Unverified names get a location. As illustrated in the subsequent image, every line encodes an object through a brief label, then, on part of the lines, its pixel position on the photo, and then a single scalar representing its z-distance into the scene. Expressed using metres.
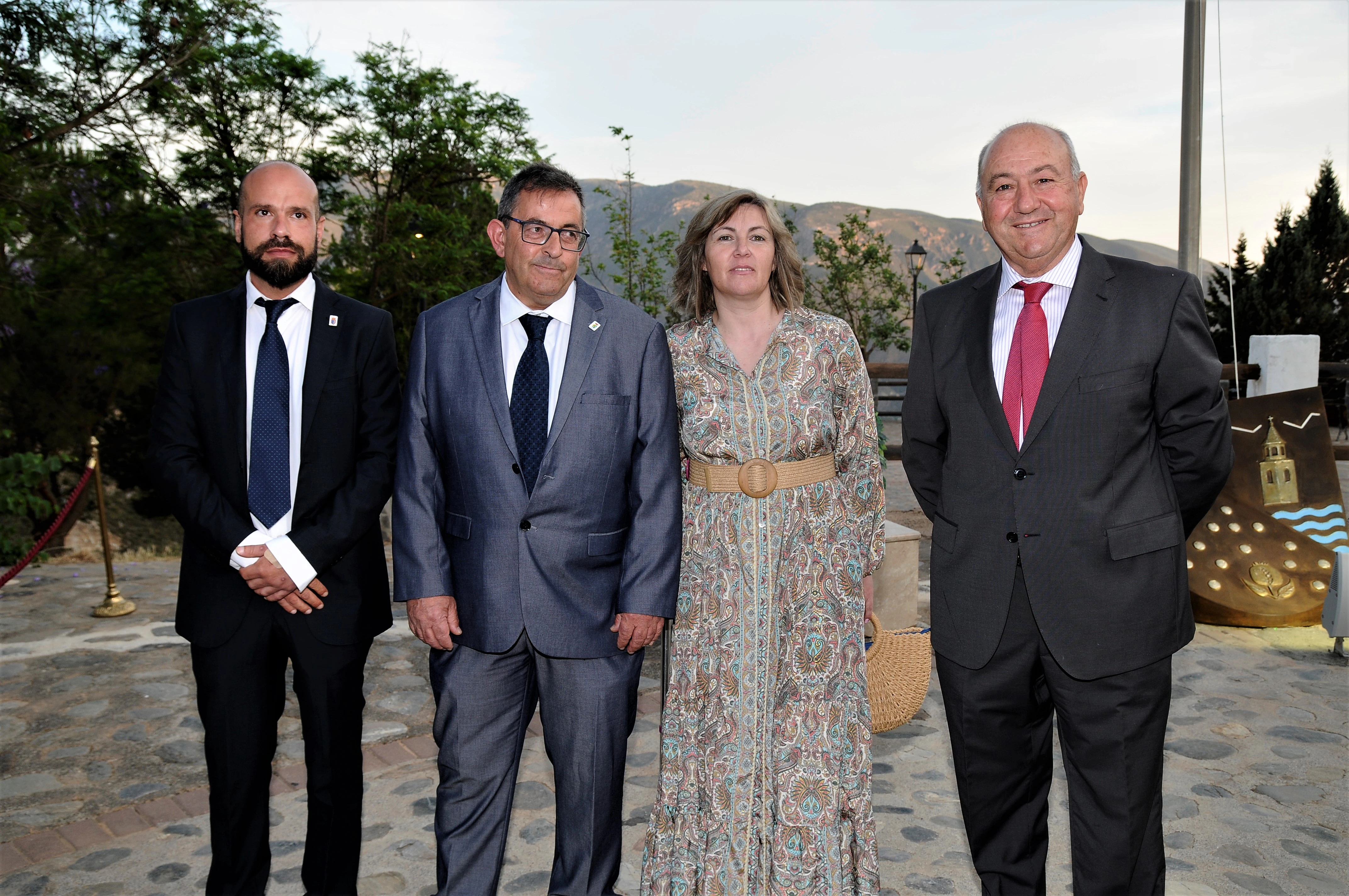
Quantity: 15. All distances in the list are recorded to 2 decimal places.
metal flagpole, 8.28
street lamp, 23.41
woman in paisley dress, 2.91
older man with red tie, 2.46
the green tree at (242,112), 14.80
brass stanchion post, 6.93
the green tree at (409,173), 16.75
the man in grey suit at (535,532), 2.71
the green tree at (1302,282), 23.66
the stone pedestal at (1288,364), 7.70
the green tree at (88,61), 10.90
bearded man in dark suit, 2.68
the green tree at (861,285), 23.50
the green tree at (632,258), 15.48
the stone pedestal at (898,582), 5.70
